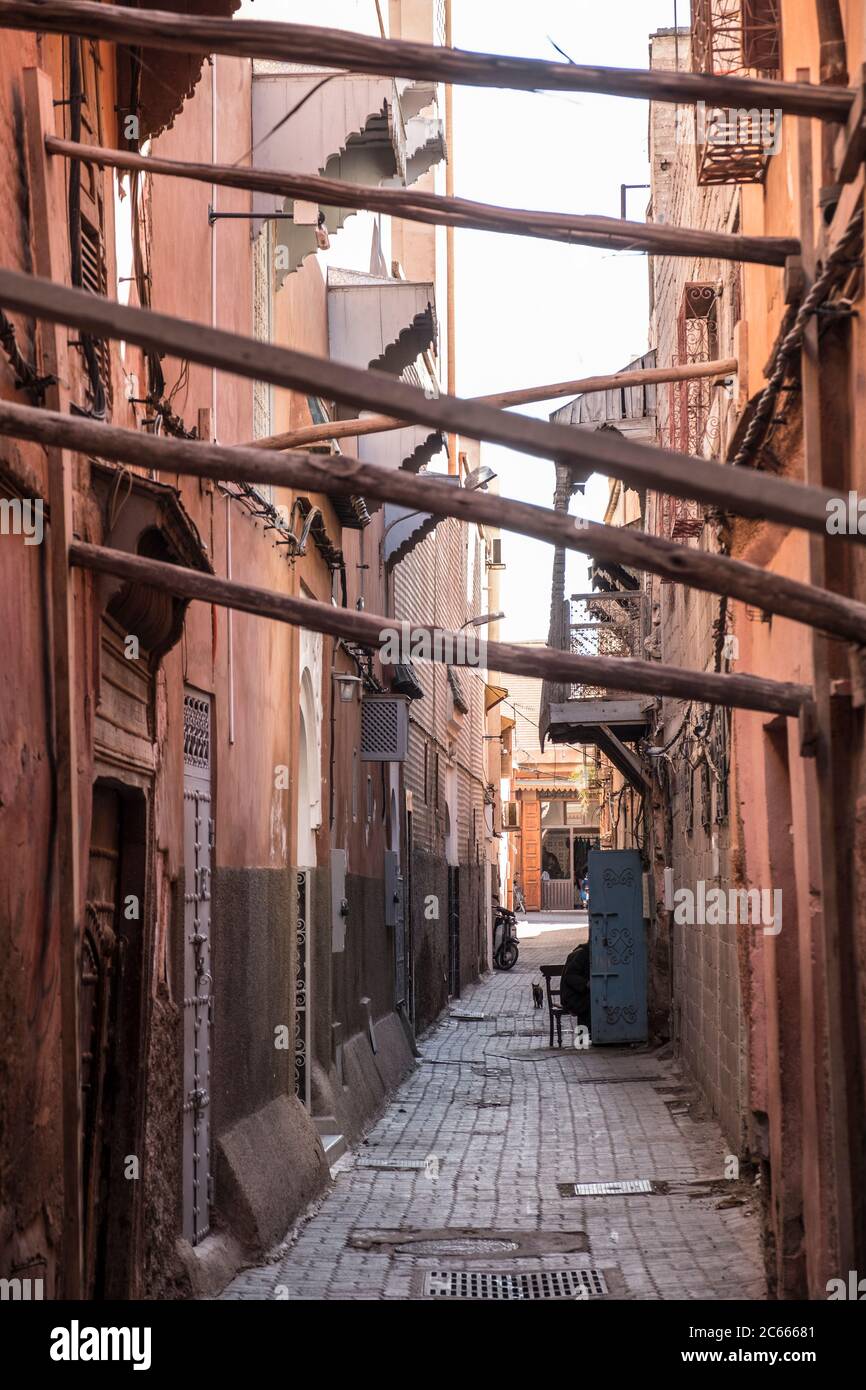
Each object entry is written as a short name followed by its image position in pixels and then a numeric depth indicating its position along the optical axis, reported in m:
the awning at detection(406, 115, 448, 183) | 14.60
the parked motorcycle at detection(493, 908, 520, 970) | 37.97
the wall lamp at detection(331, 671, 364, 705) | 15.00
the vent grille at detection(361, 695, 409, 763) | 16.83
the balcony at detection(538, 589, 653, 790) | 20.66
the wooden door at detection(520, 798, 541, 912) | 64.81
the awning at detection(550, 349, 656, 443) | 22.30
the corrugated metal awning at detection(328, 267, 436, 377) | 14.50
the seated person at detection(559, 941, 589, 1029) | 21.27
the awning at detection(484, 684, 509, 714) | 40.92
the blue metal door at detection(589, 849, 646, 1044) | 20.14
